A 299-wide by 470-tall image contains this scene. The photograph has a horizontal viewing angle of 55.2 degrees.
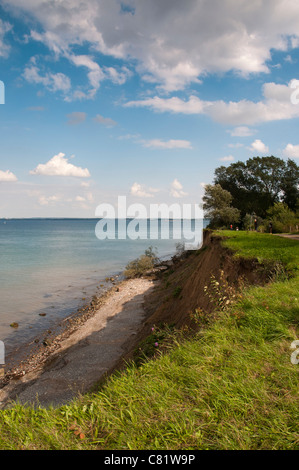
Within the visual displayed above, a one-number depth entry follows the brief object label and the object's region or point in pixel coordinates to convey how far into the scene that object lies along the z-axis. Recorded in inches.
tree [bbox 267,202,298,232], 1301.7
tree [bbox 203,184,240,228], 1360.7
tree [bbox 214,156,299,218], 1768.0
